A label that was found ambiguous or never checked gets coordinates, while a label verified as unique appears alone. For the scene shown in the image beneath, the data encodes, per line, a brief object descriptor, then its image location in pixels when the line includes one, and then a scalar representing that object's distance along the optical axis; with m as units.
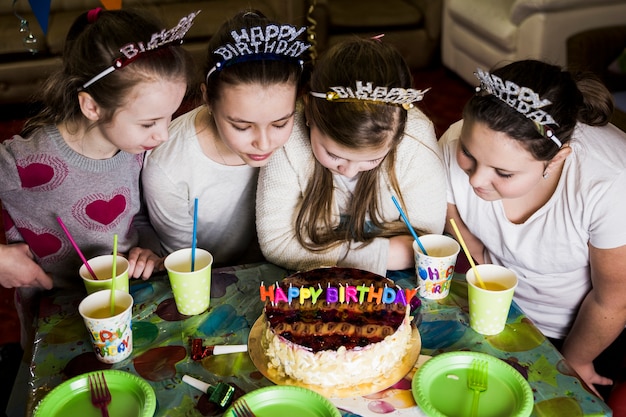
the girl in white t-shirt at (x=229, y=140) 1.59
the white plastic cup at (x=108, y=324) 1.28
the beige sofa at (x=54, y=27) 4.54
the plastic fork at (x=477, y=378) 1.23
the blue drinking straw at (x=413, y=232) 1.54
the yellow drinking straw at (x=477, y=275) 1.43
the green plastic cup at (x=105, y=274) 1.44
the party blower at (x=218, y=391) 1.21
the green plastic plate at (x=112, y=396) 1.21
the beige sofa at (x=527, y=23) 4.16
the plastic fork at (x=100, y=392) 1.22
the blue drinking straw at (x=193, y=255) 1.50
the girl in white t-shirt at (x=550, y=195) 1.54
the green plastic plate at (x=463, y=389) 1.20
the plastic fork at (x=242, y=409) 1.17
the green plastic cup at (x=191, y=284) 1.42
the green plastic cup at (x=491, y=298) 1.36
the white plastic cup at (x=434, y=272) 1.48
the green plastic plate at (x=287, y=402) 1.20
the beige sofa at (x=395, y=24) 5.22
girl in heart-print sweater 1.56
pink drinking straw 1.48
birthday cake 1.25
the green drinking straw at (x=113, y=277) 1.36
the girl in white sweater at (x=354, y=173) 1.57
